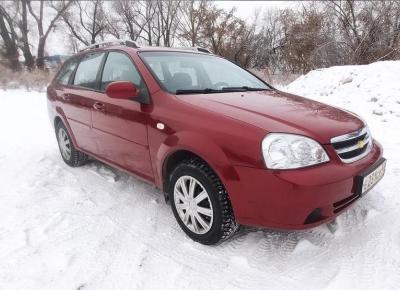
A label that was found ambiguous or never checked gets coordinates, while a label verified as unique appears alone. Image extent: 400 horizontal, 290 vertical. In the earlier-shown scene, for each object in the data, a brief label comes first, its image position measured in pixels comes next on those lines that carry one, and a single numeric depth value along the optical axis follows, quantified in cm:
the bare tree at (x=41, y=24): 2710
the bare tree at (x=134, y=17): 3269
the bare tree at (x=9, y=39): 2452
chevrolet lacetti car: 227
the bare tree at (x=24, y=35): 2688
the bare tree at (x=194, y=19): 3070
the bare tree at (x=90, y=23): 3138
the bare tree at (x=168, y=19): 3300
